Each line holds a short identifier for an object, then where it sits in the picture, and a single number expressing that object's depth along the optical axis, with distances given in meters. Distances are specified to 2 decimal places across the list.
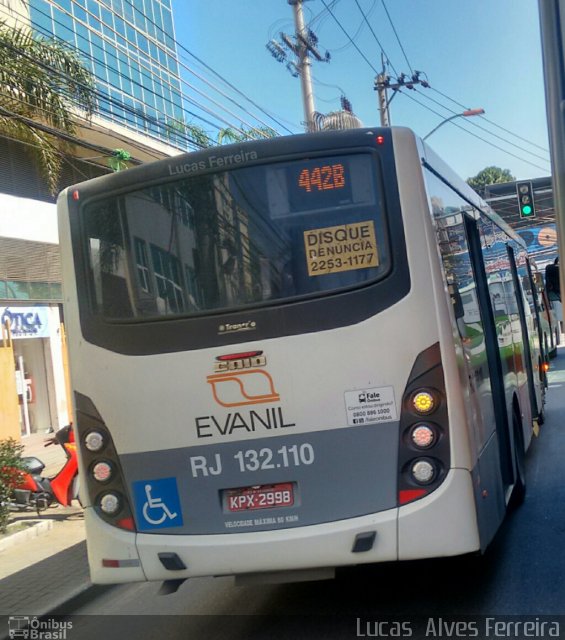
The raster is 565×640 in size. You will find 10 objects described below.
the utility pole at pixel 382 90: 24.94
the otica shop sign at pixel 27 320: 15.45
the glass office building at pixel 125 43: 18.88
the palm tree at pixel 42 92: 13.16
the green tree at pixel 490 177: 70.62
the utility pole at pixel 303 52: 16.61
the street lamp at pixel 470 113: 21.64
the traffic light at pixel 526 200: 22.89
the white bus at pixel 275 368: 4.26
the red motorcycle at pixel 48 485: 8.35
